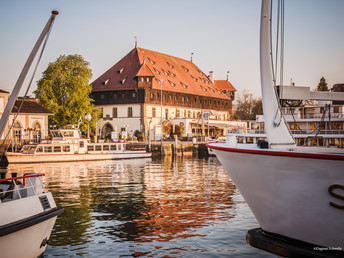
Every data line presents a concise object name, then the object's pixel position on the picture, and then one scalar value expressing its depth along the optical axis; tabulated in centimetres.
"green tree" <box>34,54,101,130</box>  6291
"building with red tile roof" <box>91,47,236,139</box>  7831
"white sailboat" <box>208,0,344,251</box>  870
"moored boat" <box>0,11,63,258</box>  981
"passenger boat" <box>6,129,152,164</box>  4938
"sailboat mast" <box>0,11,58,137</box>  1141
